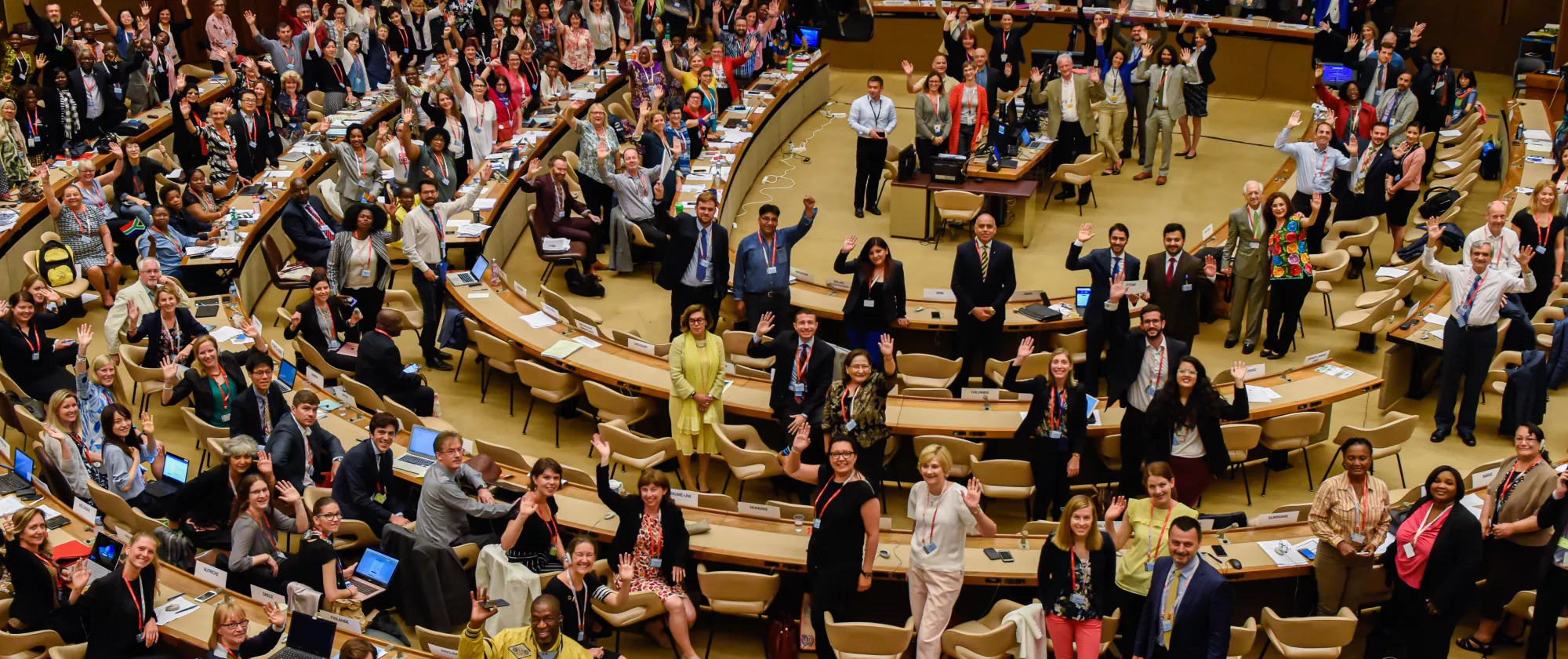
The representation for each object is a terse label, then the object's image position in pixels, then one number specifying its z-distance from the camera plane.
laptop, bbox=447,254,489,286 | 12.10
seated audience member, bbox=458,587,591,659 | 6.64
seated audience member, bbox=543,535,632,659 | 7.46
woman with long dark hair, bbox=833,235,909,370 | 10.23
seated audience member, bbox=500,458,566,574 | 7.96
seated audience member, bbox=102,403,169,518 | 8.81
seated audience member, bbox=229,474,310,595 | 7.90
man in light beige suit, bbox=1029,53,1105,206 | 15.50
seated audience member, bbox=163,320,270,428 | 9.86
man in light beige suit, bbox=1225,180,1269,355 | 11.51
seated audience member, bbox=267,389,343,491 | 8.89
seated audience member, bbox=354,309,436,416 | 10.24
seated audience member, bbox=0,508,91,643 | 7.55
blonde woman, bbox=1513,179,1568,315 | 11.23
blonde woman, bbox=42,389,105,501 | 8.76
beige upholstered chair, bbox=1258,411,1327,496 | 9.80
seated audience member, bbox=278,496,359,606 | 7.78
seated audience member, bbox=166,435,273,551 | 8.70
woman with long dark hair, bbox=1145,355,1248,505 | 8.78
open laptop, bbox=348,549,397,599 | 8.02
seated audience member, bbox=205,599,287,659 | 6.88
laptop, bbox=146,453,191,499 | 9.14
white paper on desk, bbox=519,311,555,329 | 11.36
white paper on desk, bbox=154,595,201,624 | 7.62
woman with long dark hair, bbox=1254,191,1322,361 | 11.45
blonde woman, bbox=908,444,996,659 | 7.50
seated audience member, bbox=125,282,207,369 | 10.61
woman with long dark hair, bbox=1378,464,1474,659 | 7.56
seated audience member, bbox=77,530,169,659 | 7.27
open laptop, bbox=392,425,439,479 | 9.30
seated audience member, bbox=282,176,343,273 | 12.56
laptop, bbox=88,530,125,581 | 7.66
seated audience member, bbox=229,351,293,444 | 9.44
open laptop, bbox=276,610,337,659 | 7.27
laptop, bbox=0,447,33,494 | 8.82
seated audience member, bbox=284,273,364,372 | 10.81
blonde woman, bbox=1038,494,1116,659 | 7.26
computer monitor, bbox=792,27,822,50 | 19.30
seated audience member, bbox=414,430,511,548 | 8.39
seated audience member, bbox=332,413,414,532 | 8.65
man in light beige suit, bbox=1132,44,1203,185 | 15.91
